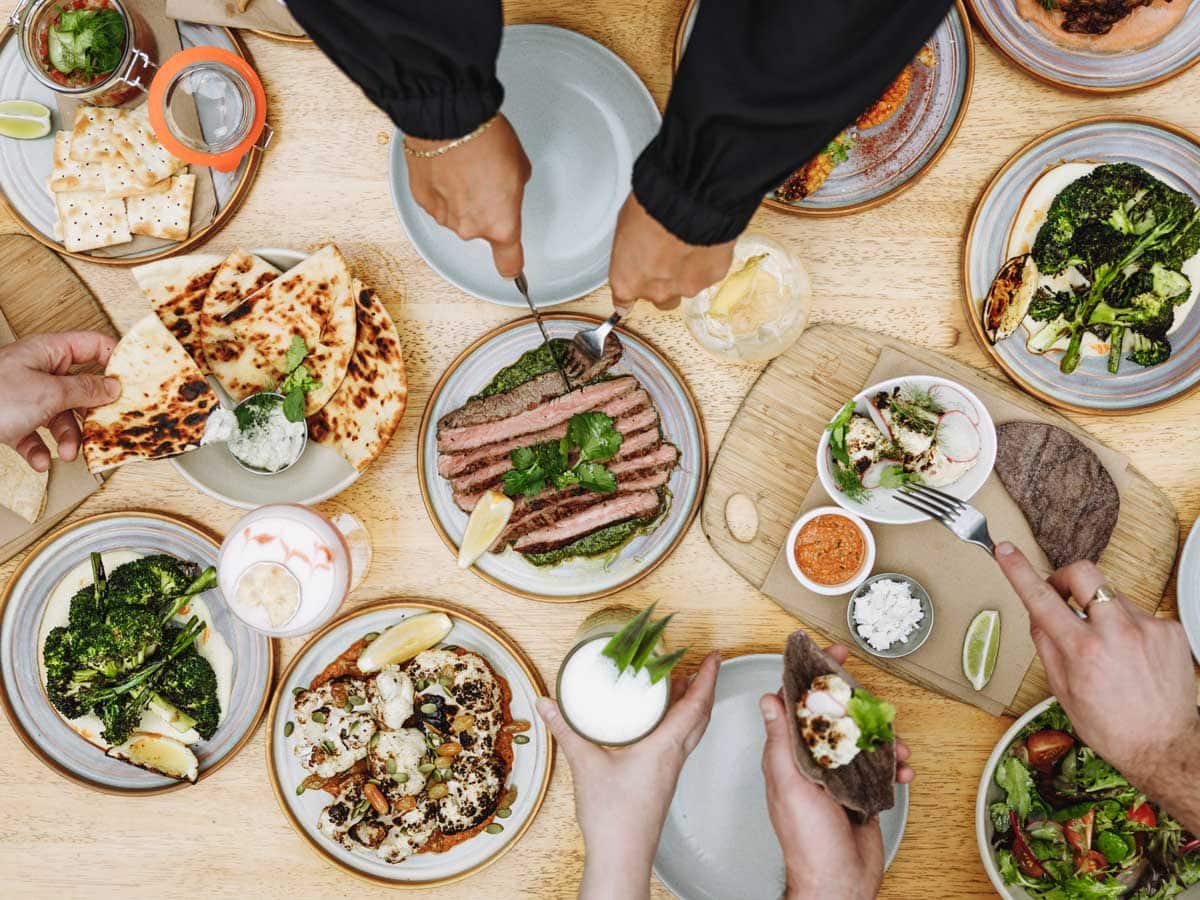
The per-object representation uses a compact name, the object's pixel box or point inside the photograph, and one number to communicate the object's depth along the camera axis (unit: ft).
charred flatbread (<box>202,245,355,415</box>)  3.52
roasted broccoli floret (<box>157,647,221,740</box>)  3.64
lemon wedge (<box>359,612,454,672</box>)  3.61
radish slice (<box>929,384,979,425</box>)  3.50
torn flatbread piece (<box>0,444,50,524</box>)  3.64
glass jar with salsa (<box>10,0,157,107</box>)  3.52
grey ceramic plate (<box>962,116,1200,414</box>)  3.53
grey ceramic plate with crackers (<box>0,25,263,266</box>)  3.61
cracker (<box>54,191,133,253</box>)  3.59
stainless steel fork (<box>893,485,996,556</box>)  3.45
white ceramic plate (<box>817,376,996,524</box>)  3.49
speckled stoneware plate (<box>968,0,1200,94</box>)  3.51
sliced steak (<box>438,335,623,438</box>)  3.61
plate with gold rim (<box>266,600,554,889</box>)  3.64
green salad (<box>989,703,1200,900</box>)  3.48
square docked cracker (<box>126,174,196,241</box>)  3.60
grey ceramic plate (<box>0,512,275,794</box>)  3.67
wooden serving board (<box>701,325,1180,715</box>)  3.62
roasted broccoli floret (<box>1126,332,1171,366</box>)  3.49
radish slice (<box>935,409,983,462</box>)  3.50
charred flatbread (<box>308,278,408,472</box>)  3.53
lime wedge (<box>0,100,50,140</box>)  3.59
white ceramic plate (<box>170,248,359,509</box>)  3.56
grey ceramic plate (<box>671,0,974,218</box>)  3.49
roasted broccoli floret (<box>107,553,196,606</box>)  3.62
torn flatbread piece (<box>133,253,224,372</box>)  3.54
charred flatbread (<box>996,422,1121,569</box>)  3.54
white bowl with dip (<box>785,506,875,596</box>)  3.52
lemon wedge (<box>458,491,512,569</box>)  3.56
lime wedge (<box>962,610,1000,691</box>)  3.54
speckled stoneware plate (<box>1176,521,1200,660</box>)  3.54
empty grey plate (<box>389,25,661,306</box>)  3.58
